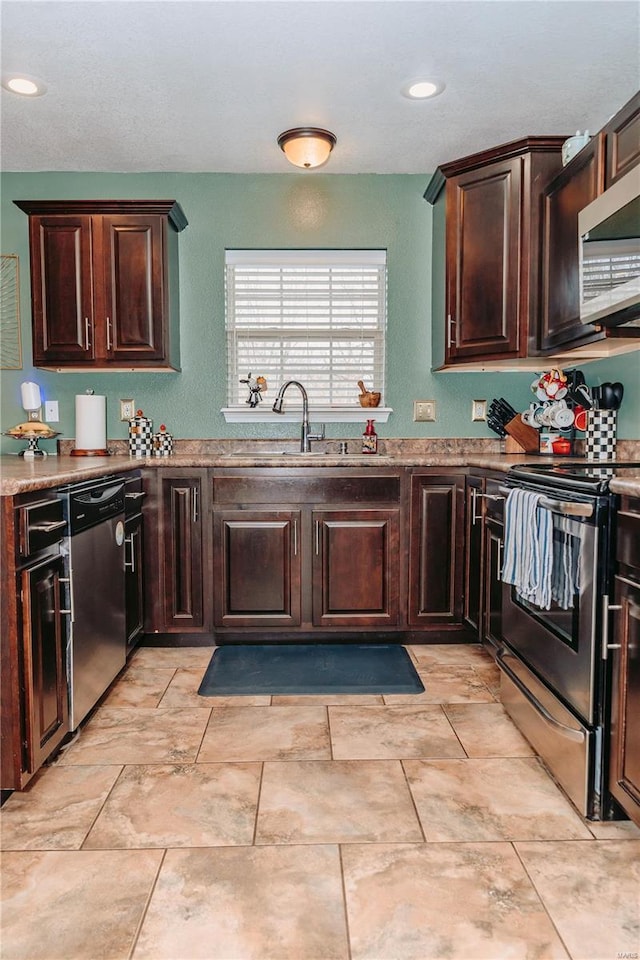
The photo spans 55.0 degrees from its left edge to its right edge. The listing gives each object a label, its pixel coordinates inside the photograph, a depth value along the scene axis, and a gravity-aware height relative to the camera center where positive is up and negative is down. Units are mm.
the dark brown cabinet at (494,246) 2809 +919
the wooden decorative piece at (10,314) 3449 +697
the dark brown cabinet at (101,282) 3123 +804
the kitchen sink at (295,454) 3081 -84
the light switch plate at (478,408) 3533 +176
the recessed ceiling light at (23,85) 2488 +1458
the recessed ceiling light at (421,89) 2552 +1471
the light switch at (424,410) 3529 +164
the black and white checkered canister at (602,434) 2852 +22
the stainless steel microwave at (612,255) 1998 +655
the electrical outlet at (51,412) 3488 +152
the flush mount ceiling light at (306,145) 2896 +1402
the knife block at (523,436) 3281 +14
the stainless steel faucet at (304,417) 3381 +118
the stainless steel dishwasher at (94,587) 1995 -534
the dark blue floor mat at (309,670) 2559 -1031
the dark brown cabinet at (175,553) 2957 -549
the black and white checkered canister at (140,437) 3381 +10
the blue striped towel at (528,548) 1874 -345
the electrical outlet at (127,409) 3492 +167
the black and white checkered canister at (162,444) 3416 -28
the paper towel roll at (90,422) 3191 +89
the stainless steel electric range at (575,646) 1621 -600
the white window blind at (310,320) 3514 +680
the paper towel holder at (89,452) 3249 -69
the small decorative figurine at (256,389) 3412 +276
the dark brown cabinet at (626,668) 1501 -573
